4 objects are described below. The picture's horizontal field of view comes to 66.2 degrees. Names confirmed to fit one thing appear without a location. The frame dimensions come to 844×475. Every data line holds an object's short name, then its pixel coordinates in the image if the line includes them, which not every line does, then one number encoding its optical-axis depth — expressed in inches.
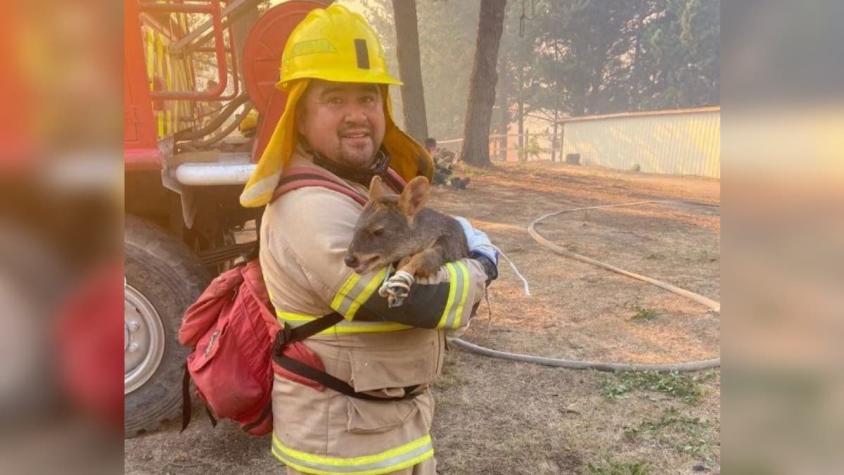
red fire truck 119.0
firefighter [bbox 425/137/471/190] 474.5
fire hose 168.4
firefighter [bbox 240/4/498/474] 65.6
